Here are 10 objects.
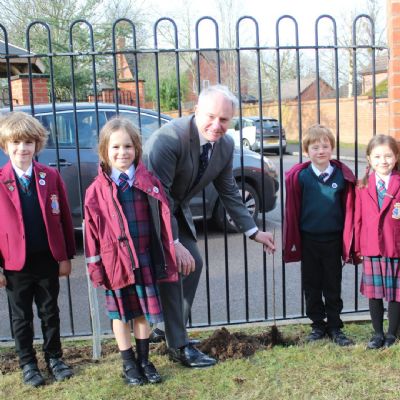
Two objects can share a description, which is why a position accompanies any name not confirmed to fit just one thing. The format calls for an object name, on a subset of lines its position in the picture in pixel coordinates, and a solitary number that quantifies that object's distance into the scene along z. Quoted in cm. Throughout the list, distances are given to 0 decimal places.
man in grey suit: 304
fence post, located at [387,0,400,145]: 386
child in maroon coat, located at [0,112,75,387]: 297
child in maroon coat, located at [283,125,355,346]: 344
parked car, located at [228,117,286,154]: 1717
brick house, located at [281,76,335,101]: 3676
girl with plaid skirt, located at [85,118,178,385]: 291
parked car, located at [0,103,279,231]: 596
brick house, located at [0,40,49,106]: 950
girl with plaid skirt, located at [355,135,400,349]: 327
